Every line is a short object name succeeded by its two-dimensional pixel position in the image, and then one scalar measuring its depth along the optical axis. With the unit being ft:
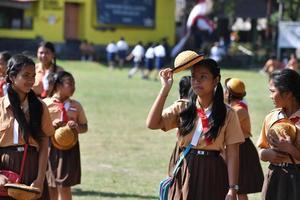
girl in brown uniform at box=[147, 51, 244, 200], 17.72
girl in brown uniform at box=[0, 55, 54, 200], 18.33
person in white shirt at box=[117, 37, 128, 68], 128.67
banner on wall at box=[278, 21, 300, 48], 121.90
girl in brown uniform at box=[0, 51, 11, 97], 28.08
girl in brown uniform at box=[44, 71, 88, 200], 25.95
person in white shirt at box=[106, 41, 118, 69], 124.16
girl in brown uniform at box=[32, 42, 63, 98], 29.04
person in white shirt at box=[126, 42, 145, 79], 105.75
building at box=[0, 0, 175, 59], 135.13
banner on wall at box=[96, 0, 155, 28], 144.01
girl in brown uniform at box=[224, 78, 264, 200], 25.40
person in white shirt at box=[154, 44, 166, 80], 105.58
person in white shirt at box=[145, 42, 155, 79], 102.84
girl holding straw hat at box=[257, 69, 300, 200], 17.97
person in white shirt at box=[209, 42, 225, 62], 128.16
